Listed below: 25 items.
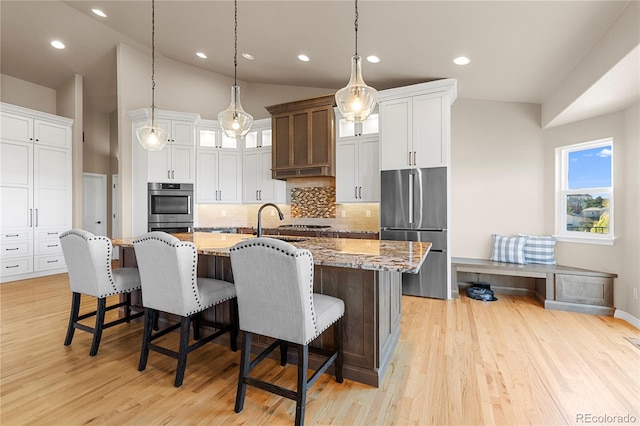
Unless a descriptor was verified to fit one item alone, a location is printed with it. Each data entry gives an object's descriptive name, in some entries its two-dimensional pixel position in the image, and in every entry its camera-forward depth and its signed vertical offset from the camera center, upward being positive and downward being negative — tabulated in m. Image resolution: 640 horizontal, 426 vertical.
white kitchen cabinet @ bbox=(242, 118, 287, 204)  5.58 +0.73
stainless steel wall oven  5.15 +0.05
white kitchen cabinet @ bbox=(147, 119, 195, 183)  5.16 +0.89
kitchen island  1.97 -0.57
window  3.63 +0.23
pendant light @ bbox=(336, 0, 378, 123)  2.39 +0.88
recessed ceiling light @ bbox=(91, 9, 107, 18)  4.27 +2.70
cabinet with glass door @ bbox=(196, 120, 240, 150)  5.52 +1.31
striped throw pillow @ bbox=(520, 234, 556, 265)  3.97 -0.49
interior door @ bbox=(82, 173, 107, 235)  6.73 +0.15
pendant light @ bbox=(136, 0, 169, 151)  3.17 +0.76
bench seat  3.41 -0.82
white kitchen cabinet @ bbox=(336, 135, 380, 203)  4.59 +0.60
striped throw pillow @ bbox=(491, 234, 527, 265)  4.07 -0.50
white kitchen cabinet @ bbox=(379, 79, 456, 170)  3.96 +1.12
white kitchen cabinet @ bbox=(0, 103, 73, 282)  4.93 +0.31
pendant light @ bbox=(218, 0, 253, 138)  2.99 +0.87
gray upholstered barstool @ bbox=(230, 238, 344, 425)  1.56 -0.48
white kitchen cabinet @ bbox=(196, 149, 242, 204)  5.51 +0.59
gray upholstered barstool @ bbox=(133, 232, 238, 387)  1.99 -0.50
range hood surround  4.80 +1.14
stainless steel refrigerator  3.97 -0.08
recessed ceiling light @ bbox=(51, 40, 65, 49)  4.90 +2.60
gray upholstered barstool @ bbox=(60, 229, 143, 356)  2.39 -0.49
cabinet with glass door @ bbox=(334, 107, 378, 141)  4.61 +1.23
